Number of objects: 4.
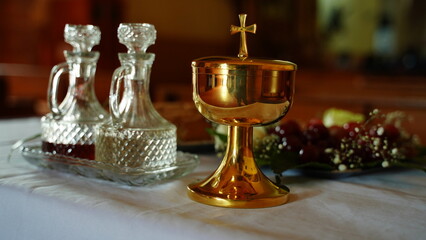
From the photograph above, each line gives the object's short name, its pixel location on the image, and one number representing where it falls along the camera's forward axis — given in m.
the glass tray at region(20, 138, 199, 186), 0.70
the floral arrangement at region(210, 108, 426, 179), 0.81
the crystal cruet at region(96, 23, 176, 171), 0.72
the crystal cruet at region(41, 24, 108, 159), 0.81
